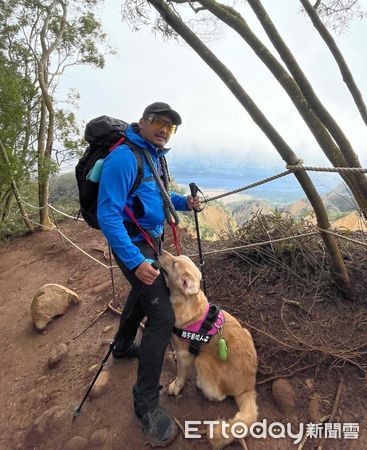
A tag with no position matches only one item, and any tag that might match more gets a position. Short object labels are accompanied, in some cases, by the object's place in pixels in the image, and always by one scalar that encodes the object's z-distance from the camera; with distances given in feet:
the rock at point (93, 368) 9.96
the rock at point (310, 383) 8.05
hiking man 6.35
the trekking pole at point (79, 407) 8.37
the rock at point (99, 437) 7.59
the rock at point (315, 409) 7.38
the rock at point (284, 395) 7.71
